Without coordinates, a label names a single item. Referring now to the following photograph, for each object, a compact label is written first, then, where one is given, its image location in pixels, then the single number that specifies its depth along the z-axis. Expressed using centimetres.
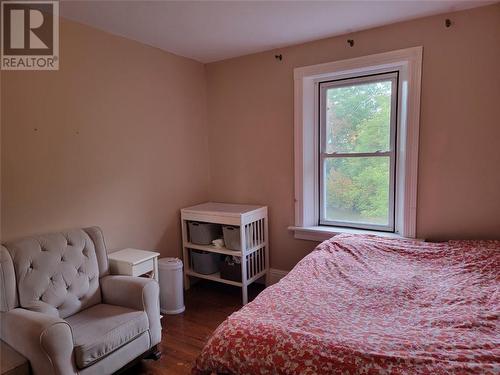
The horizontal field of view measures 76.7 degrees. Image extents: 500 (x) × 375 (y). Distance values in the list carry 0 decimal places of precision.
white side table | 241
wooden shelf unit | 296
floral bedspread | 116
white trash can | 282
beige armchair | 162
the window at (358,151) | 286
